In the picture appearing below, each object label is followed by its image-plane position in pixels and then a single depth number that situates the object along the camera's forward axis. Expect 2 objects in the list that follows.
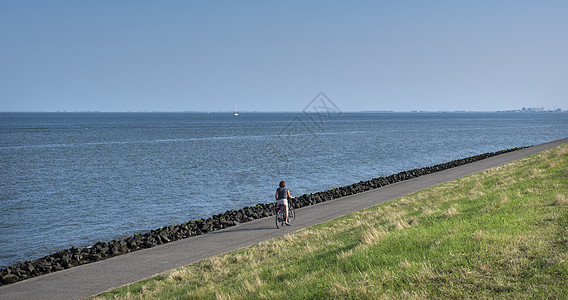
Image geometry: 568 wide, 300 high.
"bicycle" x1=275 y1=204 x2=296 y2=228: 17.62
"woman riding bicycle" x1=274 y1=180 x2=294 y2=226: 17.59
